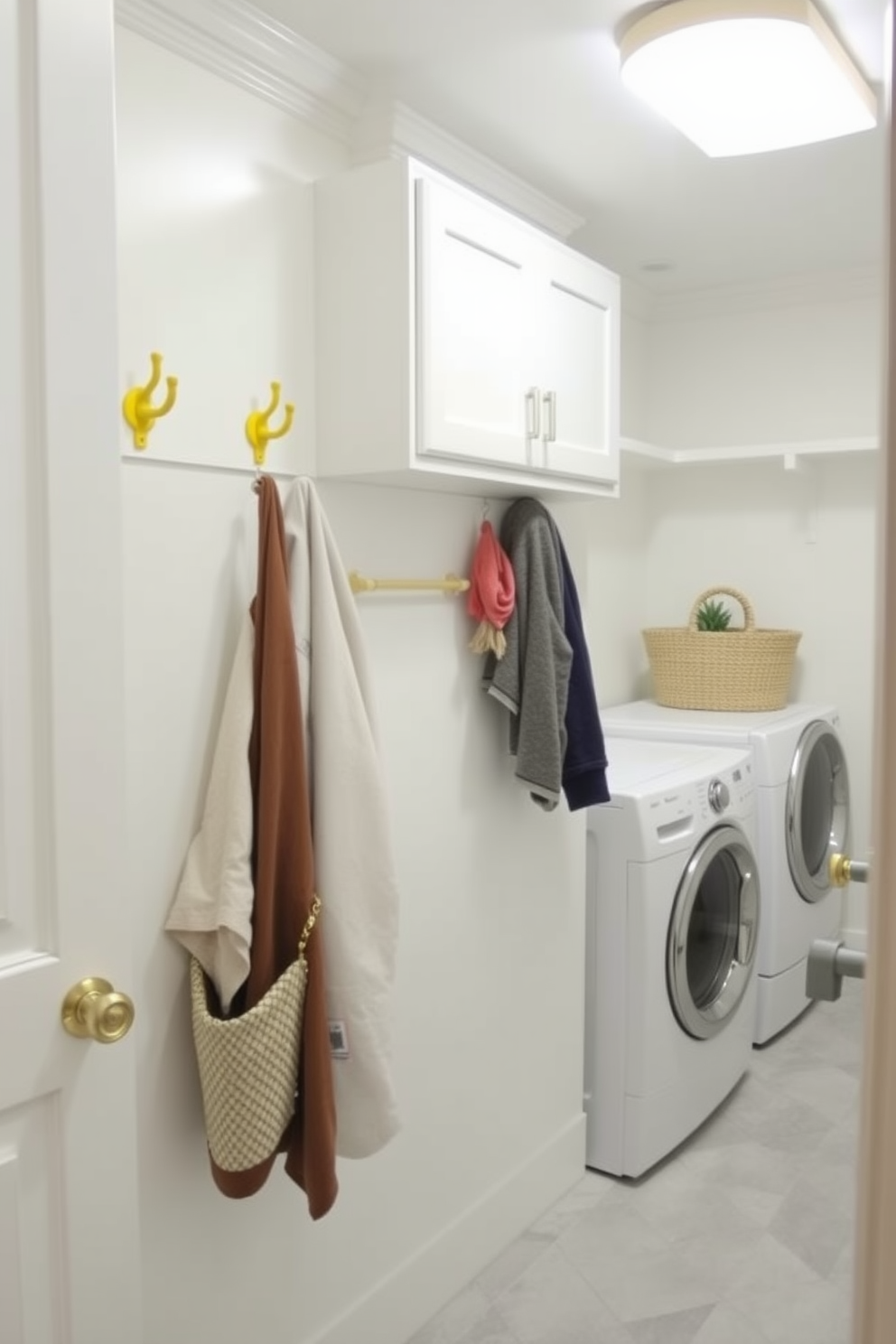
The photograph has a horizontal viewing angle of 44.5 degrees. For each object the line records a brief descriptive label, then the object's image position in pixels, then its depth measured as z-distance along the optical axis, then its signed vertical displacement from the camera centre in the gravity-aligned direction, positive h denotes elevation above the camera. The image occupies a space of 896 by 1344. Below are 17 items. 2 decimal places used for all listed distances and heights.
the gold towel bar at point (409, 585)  1.89 +0.06
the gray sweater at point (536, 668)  2.21 -0.11
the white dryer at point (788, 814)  3.13 -0.61
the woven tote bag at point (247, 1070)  1.55 -0.65
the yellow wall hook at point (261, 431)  1.73 +0.30
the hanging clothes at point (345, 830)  1.71 -0.34
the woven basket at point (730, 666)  3.41 -0.16
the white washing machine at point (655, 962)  2.52 -0.82
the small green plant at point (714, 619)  3.56 -0.01
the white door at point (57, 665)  1.12 -0.05
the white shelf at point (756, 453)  3.32 +0.51
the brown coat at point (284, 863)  1.61 -0.36
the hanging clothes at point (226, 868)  1.58 -0.37
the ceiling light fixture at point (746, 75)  1.74 +0.93
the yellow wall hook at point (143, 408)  1.51 +0.29
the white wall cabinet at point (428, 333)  1.78 +0.49
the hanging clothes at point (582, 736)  2.31 -0.25
